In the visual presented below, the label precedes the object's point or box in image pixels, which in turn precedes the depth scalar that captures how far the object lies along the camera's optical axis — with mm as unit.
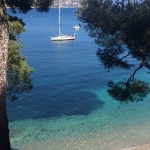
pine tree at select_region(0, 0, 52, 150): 5182
